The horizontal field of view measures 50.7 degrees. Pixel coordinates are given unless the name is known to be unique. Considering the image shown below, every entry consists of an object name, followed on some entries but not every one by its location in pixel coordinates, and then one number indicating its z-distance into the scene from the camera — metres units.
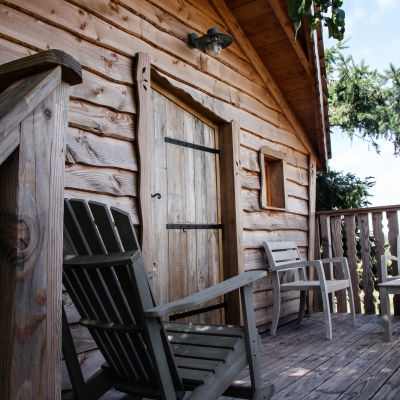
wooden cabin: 2.49
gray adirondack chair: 1.35
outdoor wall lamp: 3.40
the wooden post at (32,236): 0.78
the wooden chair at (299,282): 3.60
